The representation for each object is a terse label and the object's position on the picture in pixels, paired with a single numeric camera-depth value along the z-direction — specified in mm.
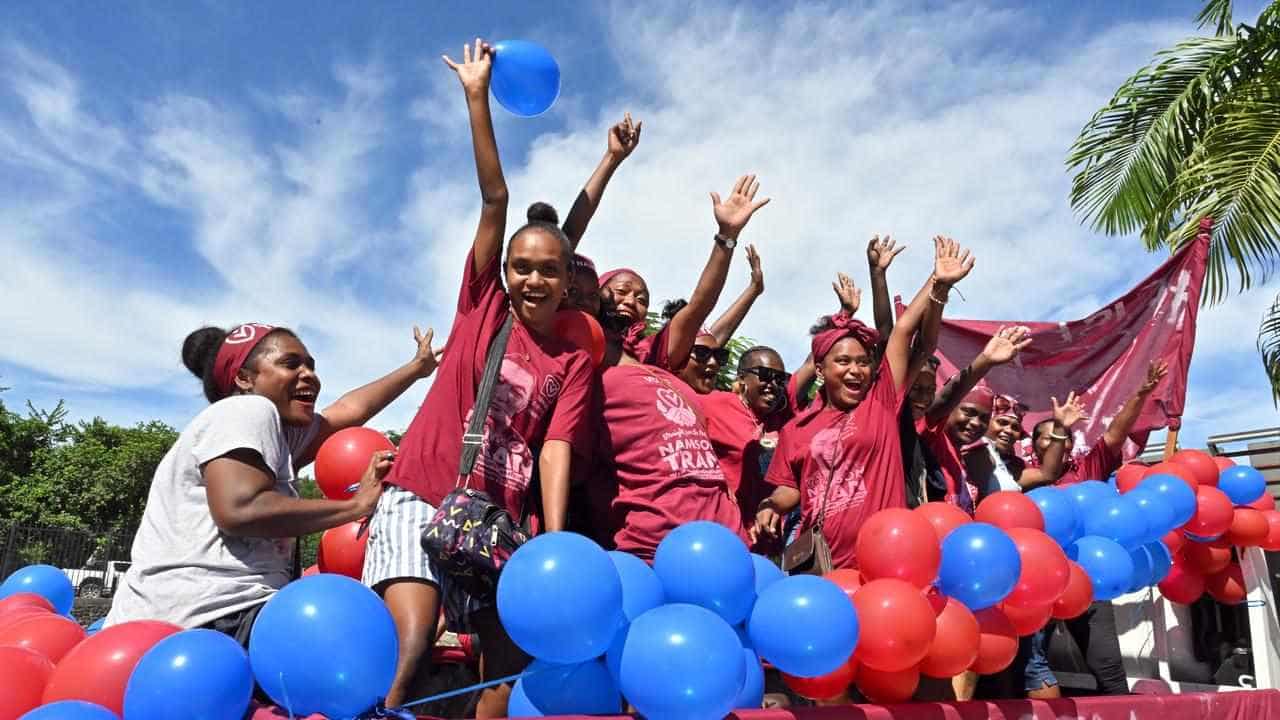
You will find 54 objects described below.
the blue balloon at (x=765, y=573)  2674
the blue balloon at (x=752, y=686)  2426
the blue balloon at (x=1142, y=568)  3906
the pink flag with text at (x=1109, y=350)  6273
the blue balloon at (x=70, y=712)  1912
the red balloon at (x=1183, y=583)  4648
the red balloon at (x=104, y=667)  2076
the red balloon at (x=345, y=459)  3404
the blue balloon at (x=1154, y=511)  4008
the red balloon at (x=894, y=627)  2518
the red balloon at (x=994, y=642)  2973
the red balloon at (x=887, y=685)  2709
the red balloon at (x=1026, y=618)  3053
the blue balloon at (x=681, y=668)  2068
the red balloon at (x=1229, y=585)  4664
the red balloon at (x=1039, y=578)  3027
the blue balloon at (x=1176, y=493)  4180
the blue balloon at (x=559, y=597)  2037
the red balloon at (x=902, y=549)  2746
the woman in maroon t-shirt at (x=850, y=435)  3312
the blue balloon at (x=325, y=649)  1836
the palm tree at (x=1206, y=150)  8047
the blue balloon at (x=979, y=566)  2812
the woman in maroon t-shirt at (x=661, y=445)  2959
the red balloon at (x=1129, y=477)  4598
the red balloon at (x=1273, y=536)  4637
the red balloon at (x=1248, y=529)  4551
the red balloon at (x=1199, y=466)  4578
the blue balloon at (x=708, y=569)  2354
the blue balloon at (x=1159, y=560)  4125
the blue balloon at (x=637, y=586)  2326
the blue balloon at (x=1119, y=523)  3865
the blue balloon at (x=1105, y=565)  3588
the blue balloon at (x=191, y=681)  1857
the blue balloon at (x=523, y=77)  2910
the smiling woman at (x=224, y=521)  2248
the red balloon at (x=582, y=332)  2889
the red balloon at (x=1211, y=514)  4434
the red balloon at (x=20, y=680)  2205
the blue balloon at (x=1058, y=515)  3580
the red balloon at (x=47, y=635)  2568
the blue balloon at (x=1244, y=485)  4656
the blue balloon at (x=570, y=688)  2242
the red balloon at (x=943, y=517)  3072
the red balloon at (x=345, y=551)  3184
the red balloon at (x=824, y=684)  2611
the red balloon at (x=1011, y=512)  3283
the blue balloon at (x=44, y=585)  3689
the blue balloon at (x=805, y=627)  2338
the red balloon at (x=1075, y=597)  3340
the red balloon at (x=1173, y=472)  4445
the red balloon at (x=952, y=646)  2730
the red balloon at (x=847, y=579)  2863
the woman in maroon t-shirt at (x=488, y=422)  2301
